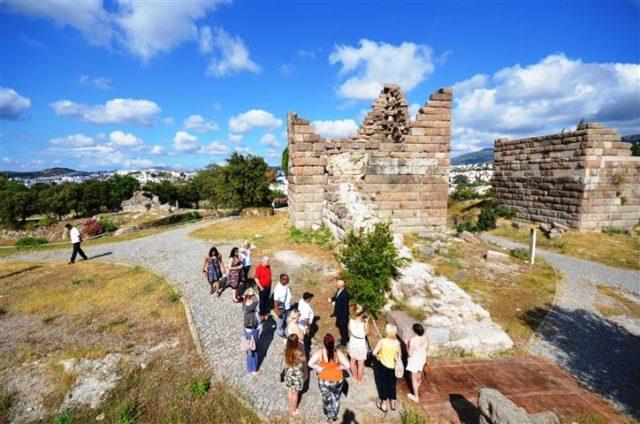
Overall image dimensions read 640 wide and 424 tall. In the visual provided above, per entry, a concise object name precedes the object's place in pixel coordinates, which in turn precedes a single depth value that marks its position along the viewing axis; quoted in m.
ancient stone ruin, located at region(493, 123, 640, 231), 16.84
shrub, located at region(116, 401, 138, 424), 5.51
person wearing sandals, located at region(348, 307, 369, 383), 6.27
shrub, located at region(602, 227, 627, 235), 16.91
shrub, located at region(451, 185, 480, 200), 29.39
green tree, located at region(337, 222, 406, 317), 8.02
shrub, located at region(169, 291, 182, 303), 9.96
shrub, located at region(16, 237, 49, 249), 19.69
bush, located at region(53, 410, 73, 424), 5.60
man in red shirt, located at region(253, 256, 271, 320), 8.60
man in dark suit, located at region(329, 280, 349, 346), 7.23
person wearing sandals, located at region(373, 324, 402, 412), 5.62
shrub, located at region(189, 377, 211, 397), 6.07
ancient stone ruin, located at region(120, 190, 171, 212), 47.32
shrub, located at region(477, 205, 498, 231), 20.69
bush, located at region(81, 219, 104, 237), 22.25
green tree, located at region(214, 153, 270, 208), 24.27
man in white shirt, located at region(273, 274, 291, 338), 7.98
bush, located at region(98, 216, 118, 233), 24.83
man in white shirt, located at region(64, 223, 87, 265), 14.20
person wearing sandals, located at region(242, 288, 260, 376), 6.53
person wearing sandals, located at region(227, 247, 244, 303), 9.65
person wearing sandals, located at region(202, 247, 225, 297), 10.06
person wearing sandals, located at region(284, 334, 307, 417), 5.52
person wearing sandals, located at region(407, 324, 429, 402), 5.91
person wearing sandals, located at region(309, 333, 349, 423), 5.30
